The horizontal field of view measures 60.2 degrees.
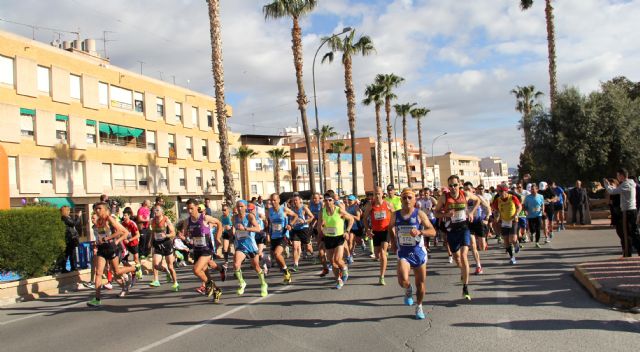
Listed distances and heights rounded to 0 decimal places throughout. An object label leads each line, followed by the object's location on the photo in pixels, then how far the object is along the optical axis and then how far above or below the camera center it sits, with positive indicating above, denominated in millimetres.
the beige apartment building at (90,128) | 31031 +5632
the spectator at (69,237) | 14094 -611
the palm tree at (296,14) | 27453 +9295
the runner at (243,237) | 10727 -674
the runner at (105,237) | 10703 -508
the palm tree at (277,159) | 68250 +5190
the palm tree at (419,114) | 64944 +9246
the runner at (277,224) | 12477 -541
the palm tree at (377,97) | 48844 +8624
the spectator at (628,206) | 11242 -551
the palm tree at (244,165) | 64125 +4436
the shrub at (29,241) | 12680 -588
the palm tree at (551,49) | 30922 +7656
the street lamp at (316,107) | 28625 +4790
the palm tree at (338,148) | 78044 +6963
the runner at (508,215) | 12997 -676
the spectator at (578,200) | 21609 -695
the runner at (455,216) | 9477 -463
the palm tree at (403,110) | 62656 +9402
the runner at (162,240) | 12242 -721
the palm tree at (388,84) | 49031 +9737
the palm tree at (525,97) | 60344 +9756
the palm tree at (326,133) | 73812 +8660
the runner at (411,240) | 7848 -684
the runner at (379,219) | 11547 -538
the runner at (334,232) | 10781 -691
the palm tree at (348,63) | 35219 +8601
